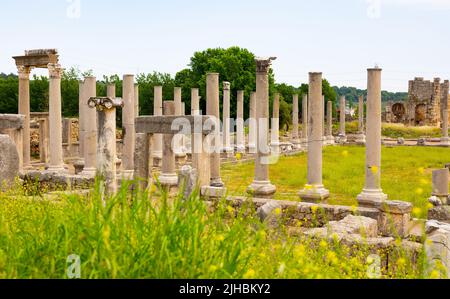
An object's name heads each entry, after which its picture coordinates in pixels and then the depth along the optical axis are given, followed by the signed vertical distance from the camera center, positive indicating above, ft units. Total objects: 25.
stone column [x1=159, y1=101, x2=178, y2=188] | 59.52 -3.54
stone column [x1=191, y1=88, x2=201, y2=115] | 92.68 +4.96
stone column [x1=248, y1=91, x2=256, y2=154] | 102.68 +1.80
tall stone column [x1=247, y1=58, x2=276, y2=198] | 52.70 -0.72
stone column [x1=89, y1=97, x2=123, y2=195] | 37.46 -0.30
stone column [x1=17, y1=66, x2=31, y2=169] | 73.56 +4.12
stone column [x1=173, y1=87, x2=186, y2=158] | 85.97 -1.06
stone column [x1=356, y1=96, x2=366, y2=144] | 138.68 +0.95
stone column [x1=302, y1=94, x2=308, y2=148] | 126.11 +2.70
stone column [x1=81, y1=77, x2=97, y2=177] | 62.03 -0.17
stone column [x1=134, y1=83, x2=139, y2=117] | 85.52 +5.82
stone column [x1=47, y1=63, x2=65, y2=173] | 62.44 +0.48
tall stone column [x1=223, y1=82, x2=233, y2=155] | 97.15 +1.88
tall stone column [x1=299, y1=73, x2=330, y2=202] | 50.42 -0.53
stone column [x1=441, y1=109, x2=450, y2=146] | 136.05 +0.62
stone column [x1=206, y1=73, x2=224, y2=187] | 58.54 +2.54
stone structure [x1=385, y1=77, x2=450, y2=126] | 214.28 +9.78
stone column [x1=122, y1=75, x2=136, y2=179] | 65.92 +0.04
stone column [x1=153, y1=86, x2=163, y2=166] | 84.89 +3.09
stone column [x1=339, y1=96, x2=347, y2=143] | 141.79 +2.70
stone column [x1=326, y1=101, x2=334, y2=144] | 135.99 +1.40
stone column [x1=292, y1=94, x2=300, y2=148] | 123.07 +1.70
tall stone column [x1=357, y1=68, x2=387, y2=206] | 45.73 -0.02
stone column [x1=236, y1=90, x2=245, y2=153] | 102.22 +0.72
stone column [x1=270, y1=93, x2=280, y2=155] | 99.04 -0.70
